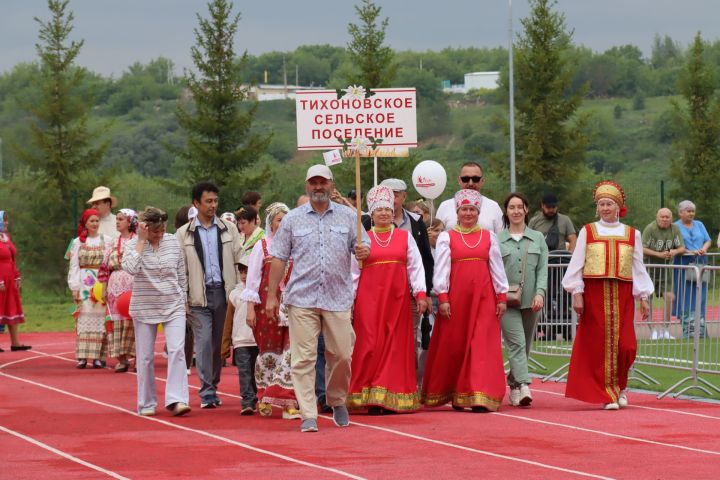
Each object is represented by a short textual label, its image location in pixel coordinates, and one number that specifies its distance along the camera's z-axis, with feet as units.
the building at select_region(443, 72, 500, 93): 472.03
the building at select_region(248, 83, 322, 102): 508.94
